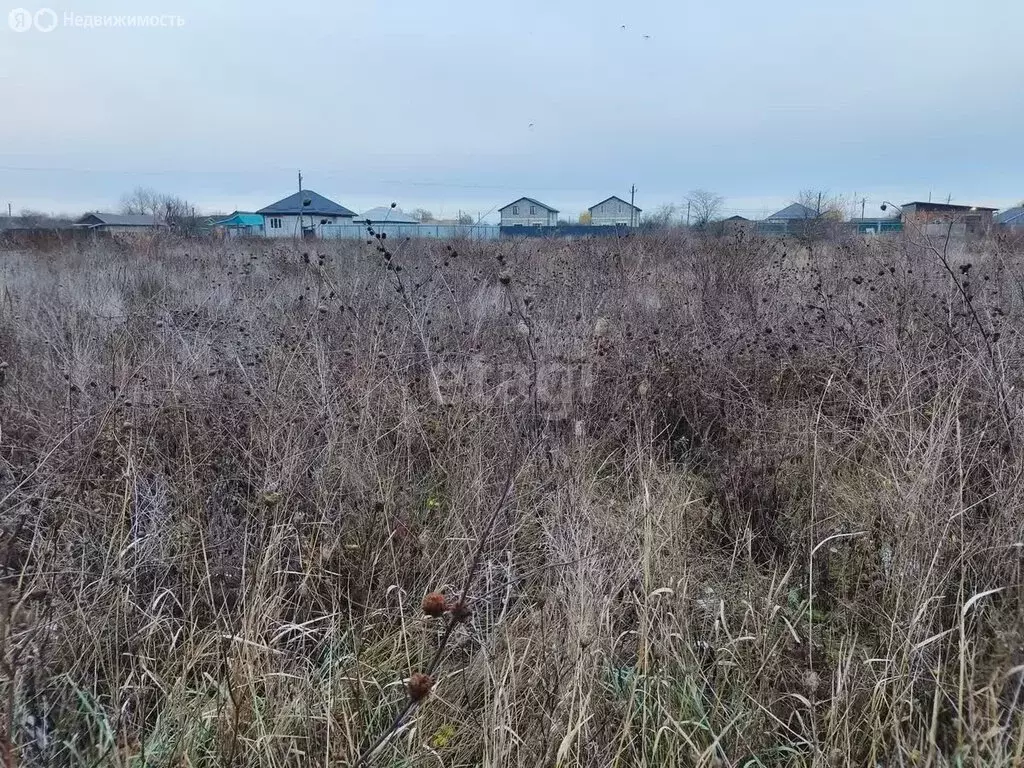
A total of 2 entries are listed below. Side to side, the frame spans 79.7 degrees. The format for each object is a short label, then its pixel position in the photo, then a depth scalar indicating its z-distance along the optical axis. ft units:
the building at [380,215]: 133.45
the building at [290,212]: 142.84
